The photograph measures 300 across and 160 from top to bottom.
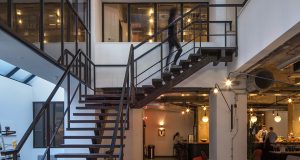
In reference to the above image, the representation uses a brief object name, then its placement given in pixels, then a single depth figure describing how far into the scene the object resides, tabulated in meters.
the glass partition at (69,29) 8.87
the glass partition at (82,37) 10.20
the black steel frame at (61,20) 5.54
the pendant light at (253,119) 19.75
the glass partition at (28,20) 6.21
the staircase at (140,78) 8.78
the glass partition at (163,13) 13.76
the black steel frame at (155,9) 13.68
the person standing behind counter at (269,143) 16.38
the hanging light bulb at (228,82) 10.84
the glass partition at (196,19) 12.99
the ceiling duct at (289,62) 8.01
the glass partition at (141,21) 13.77
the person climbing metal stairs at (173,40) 11.01
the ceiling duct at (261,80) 10.45
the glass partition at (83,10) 10.44
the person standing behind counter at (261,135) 19.49
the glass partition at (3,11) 5.32
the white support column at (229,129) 11.53
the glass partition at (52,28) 7.61
